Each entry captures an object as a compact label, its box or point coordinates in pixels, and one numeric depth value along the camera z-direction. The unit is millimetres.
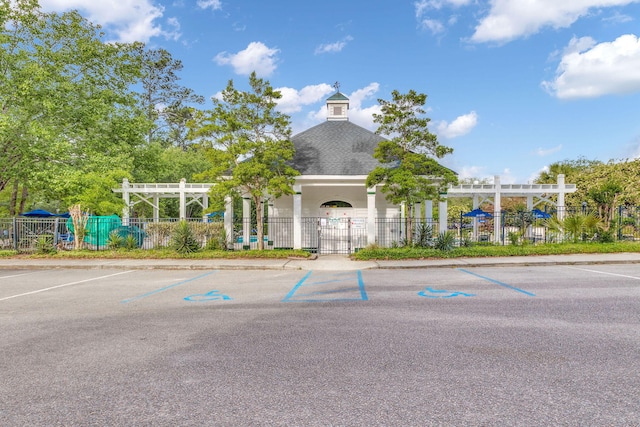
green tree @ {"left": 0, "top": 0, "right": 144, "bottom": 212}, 21844
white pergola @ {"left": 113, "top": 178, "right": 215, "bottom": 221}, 26203
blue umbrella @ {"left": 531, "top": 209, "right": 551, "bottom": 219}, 25769
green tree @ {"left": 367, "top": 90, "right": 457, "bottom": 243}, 17219
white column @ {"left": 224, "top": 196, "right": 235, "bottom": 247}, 19822
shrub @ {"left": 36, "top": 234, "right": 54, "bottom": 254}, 18594
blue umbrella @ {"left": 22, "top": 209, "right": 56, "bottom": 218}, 26617
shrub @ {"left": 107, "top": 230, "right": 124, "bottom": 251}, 19156
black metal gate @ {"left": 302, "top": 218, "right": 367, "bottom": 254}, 20953
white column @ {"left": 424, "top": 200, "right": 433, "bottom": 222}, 21438
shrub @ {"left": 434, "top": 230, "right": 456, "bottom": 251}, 17141
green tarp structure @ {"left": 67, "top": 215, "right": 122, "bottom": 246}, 20156
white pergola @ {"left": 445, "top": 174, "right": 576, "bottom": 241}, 26078
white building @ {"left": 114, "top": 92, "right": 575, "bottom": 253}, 19484
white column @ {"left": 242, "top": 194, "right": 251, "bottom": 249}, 20016
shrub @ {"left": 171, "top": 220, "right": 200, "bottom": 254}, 17859
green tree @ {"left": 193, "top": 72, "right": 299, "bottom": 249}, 17281
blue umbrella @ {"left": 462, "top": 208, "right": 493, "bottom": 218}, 26125
